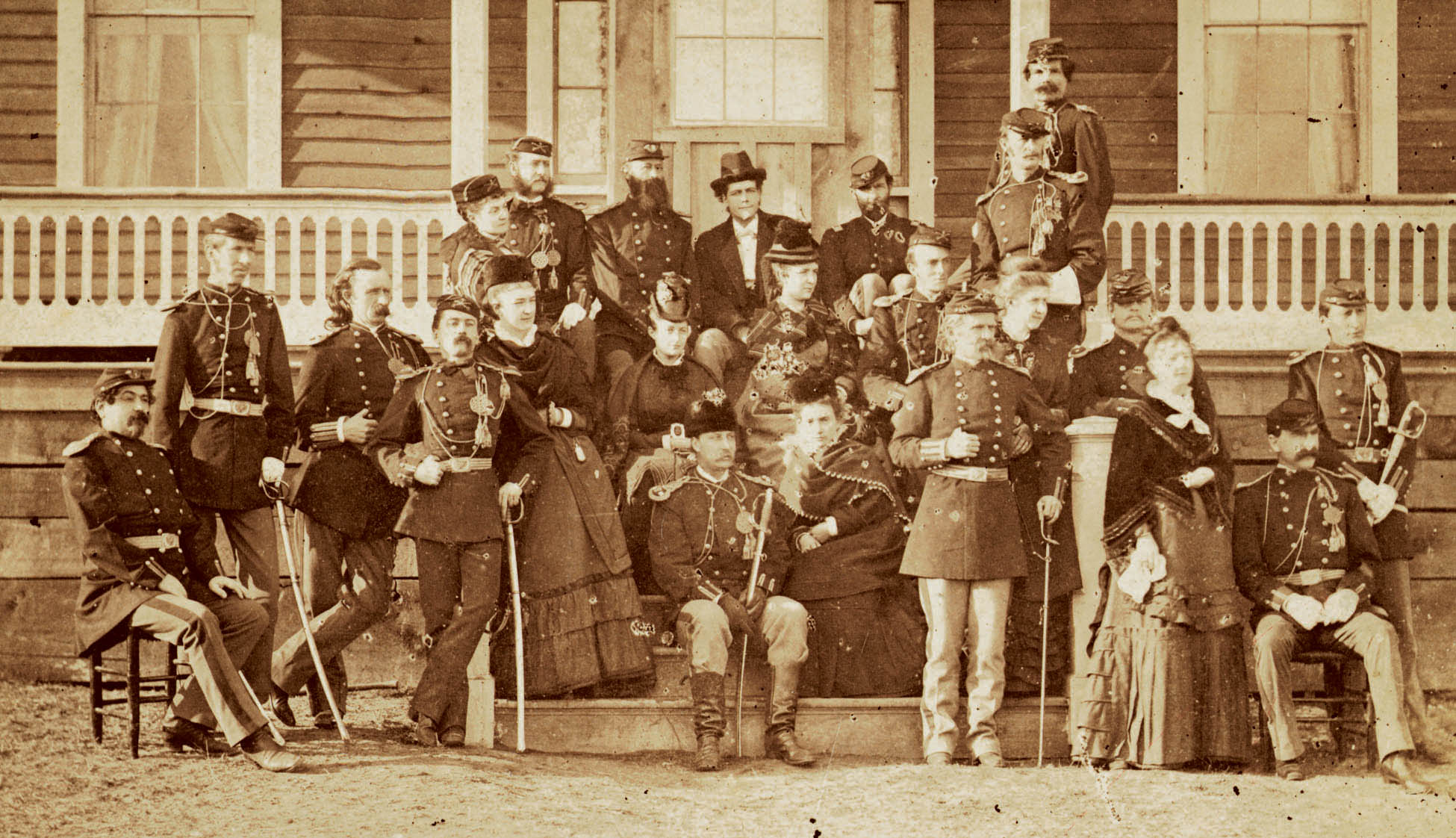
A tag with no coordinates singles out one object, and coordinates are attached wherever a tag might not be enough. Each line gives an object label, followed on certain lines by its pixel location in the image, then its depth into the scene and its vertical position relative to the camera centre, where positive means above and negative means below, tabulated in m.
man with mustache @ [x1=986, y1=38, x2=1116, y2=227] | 9.48 +1.40
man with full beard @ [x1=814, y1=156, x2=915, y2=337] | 9.91 +0.90
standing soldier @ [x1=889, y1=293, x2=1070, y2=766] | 8.27 -0.37
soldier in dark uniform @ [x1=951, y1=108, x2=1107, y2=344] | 9.31 +0.94
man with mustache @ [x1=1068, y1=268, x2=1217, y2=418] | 9.21 +0.34
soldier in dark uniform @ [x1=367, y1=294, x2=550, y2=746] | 8.22 -0.25
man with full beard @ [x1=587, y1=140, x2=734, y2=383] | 9.88 +0.85
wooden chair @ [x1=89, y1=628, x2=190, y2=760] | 8.12 -1.12
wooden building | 11.23 +1.94
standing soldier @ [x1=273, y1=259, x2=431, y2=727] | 8.63 -0.30
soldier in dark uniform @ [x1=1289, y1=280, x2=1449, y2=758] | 9.80 +0.19
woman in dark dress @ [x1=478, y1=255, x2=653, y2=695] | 8.41 -0.52
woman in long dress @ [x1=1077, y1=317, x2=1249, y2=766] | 8.21 -0.75
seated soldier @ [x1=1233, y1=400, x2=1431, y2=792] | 8.20 -0.66
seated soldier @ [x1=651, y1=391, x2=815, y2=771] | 8.22 -0.64
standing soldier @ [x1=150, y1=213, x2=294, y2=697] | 8.52 +0.09
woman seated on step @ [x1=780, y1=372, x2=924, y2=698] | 8.61 -0.63
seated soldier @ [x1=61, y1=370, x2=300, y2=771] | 7.83 -0.64
